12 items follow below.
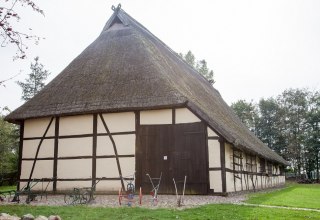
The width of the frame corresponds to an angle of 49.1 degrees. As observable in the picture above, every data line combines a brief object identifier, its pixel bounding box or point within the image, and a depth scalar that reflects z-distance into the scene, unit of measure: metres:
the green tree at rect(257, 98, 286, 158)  52.38
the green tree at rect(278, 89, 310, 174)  50.09
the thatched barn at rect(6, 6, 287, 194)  13.62
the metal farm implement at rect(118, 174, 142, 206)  10.93
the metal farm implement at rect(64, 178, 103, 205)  11.39
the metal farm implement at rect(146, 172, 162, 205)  13.50
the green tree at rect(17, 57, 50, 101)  39.84
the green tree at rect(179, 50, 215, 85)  42.31
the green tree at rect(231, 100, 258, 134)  57.56
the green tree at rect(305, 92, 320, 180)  48.81
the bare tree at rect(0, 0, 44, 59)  4.60
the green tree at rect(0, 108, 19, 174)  33.66
